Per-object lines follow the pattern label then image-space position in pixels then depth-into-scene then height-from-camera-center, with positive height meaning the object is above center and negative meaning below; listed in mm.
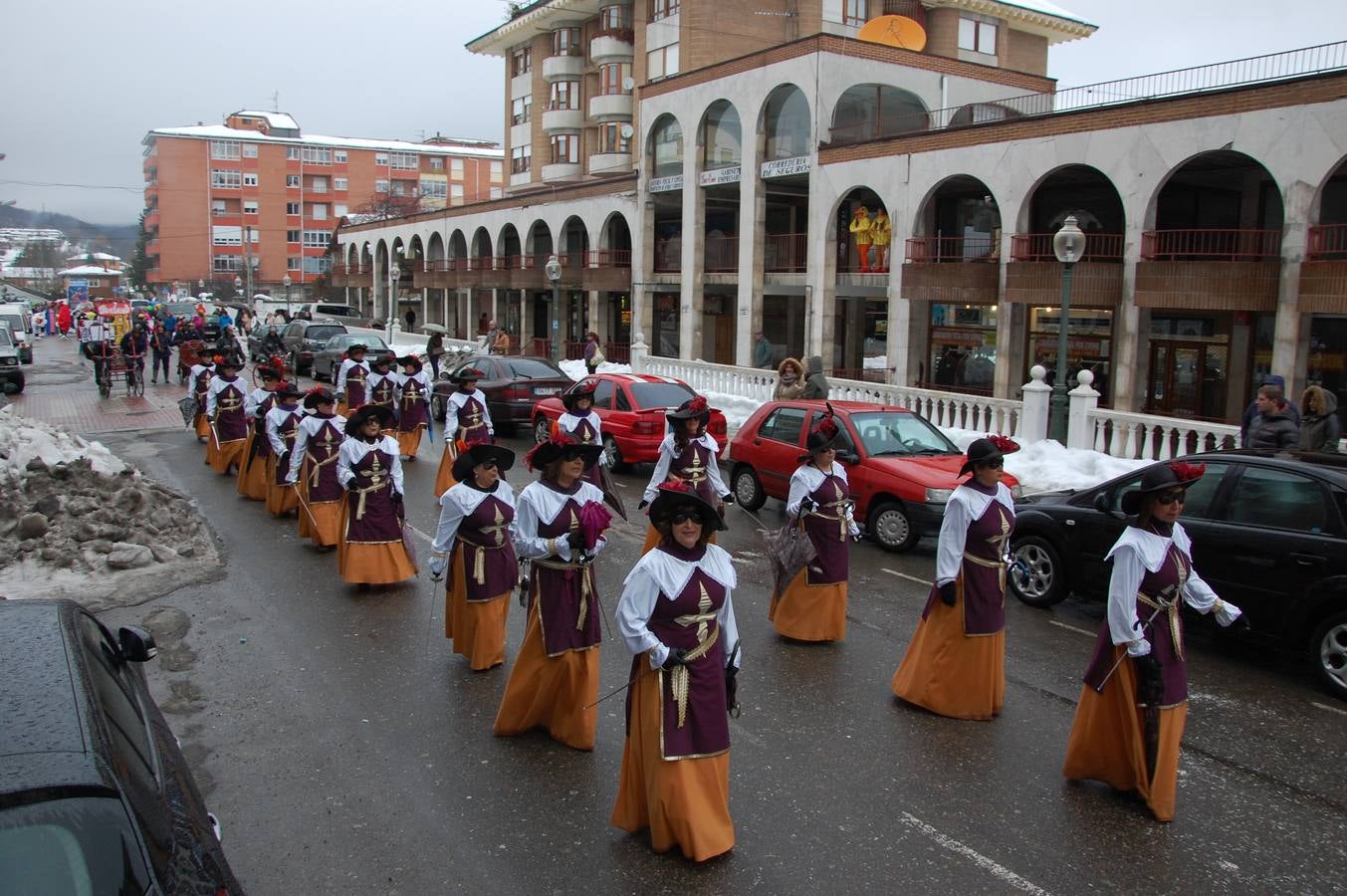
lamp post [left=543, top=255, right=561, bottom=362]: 28266 +1179
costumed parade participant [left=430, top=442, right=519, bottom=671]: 7367 -1693
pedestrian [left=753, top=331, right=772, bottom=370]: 25812 -810
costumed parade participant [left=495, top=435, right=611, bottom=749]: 6301 -1679
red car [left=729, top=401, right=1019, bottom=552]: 11547 -1631
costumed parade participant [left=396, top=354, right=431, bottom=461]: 17719 -1568
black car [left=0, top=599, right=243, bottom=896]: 2900 -1441
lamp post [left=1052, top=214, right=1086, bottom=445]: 15961 +1090
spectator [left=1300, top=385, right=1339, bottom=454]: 11750 -969
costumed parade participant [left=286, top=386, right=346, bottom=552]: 11430 -1675
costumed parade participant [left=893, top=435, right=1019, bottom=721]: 6863 -1768
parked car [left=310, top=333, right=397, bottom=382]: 29766 -1199
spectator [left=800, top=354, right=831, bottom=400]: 15805 -932
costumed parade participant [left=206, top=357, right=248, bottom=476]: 16062 -1681
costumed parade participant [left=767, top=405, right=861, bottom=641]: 8398 -1746
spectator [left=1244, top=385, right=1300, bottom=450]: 11250 -995
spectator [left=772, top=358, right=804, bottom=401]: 15703 -888
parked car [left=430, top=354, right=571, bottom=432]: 20656 -1358
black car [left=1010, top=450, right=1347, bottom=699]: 7539 -1586
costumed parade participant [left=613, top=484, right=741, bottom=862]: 4953 -1698
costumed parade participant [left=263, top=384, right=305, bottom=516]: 13016 -1618
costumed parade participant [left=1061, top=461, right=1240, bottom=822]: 5586 -1616
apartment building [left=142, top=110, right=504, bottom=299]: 92875 +10229
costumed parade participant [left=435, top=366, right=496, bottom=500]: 13844 -1350
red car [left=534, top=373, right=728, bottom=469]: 16406 -1477
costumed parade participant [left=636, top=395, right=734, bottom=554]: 10031 -1357
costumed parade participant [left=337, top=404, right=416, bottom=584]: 9641 -1751
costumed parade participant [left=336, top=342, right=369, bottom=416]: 18812 -1261
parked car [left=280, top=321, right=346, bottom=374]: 33031 -984
